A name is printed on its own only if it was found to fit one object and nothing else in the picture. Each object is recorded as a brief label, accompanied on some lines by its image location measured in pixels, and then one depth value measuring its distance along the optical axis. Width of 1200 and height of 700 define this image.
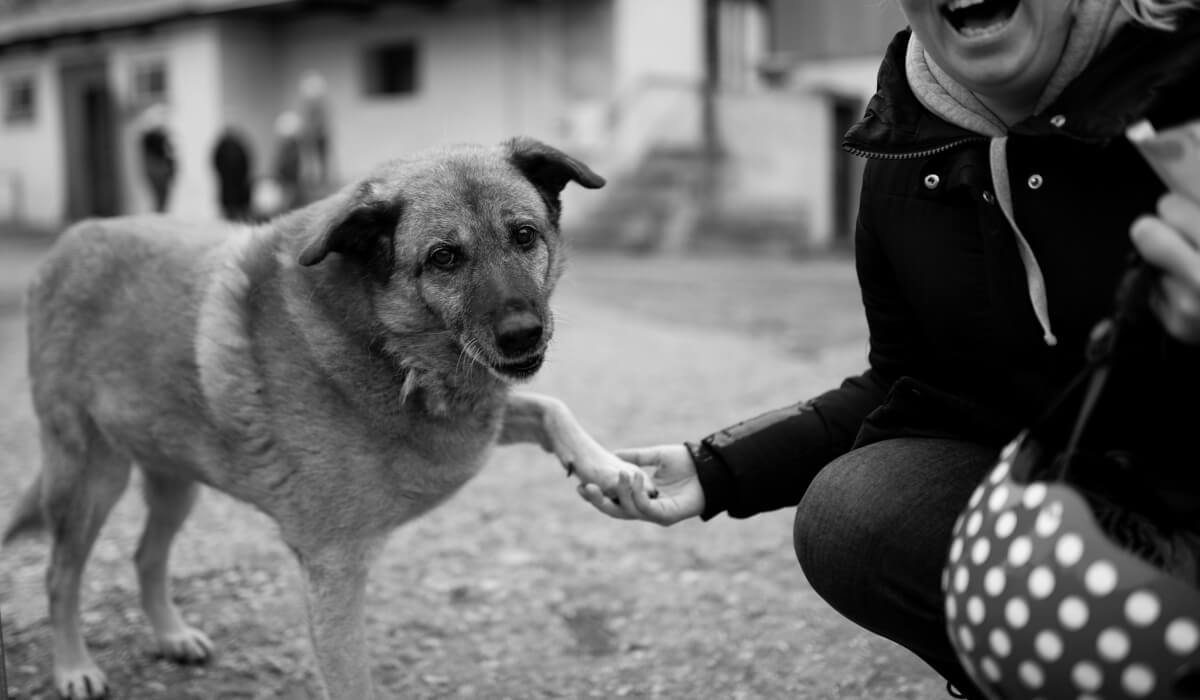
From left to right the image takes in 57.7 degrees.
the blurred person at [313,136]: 15.70
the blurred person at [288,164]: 14.39
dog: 2.52
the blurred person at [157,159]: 15.13
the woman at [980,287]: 1.60
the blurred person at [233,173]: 14.30
